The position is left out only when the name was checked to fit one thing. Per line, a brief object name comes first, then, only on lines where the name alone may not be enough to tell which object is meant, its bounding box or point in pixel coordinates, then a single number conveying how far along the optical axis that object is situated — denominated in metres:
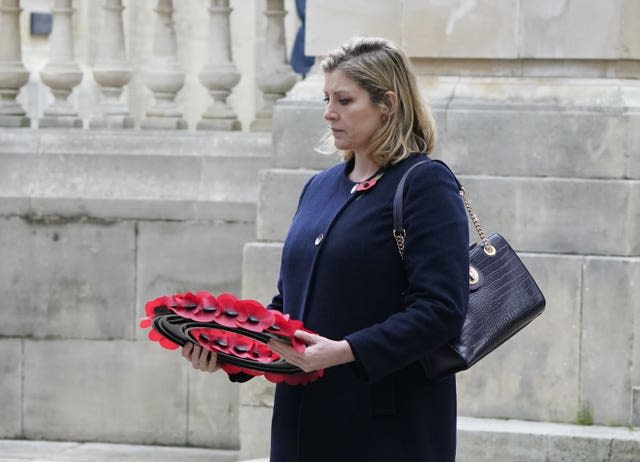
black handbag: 6.75
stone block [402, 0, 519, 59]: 12.12
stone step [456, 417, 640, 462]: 11.35
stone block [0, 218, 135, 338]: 13.89
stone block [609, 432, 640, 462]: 11.33
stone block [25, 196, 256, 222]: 13.72
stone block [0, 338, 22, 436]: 14.07
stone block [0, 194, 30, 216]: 14.03
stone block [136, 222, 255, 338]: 13.70
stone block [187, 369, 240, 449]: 13.76
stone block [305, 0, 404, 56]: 12.37
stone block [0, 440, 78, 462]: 13.40
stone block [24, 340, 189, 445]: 13.86
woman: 6.61
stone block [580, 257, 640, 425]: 11.61
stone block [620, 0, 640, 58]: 11.90
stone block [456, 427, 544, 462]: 11.42
